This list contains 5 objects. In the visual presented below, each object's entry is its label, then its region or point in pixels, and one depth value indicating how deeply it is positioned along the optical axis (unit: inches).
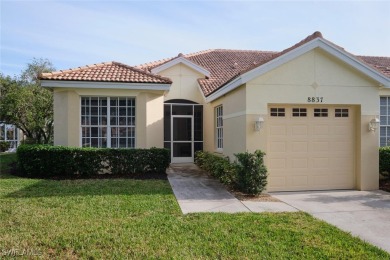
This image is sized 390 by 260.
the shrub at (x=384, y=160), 467.8
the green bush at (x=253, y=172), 380.5
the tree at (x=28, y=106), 868.0
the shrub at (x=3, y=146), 1183.3
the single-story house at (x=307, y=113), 410.6
